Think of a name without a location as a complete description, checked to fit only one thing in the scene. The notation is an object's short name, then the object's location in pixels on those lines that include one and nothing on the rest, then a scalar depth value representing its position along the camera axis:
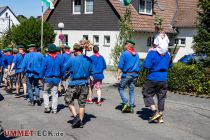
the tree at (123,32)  16.59
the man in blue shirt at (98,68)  11.45
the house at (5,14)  74.84
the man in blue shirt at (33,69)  11.29
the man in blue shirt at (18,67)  13.28
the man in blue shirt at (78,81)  8.61
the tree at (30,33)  28.39
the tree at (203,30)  16.27
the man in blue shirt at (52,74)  10.12
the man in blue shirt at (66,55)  12.85
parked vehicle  16.02
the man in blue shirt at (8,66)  14.34
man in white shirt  8.99
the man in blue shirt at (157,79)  9.02
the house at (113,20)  27.90
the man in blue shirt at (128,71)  10.10
